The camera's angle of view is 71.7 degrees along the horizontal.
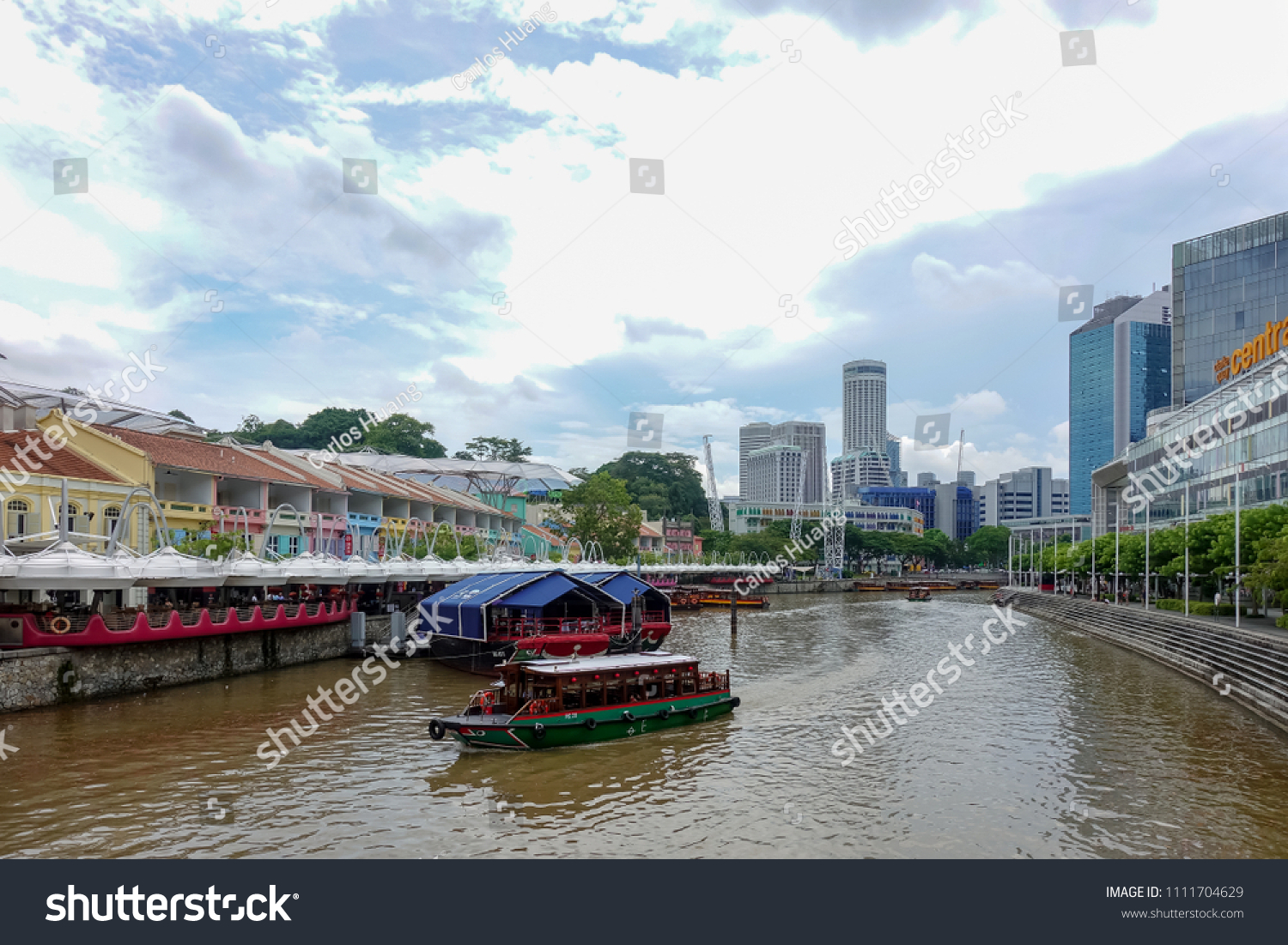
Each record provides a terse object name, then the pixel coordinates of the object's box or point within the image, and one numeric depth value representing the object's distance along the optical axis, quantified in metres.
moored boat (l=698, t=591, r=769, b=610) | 85.69
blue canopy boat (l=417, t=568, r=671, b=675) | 34.50
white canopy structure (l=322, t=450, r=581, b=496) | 98.75
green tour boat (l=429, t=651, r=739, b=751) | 21.81
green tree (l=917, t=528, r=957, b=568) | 182.75
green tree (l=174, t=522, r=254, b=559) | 41.50
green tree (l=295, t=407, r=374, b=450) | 122.50
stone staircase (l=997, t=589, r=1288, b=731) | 27.27
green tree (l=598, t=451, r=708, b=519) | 156.62
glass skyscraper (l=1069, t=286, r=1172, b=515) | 194.88
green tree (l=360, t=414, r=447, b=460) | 122.75
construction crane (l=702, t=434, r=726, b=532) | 158.62
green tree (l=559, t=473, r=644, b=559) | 92.25
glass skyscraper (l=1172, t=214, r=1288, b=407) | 96.62
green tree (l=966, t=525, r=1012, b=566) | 184.62
